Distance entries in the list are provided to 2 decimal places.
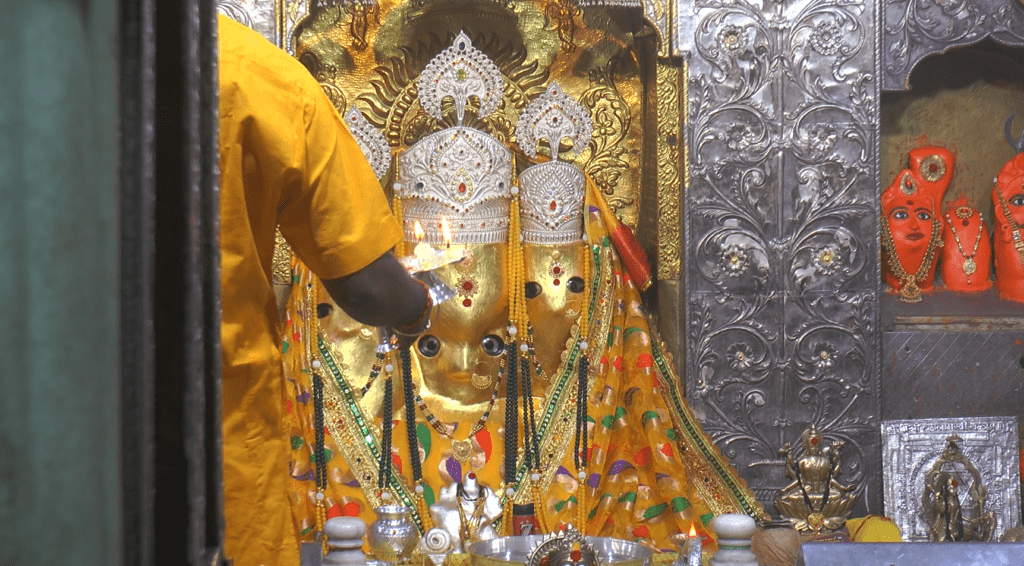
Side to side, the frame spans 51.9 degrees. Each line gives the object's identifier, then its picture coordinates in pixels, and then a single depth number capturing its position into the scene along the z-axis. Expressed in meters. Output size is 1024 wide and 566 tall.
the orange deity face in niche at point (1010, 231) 4.23
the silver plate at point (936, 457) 3.94
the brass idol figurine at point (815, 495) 3.25
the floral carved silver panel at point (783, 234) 3.94
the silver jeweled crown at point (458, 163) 3.96
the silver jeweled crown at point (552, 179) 4.03
